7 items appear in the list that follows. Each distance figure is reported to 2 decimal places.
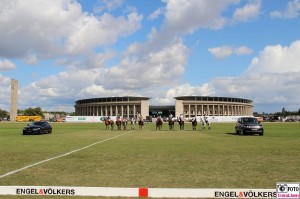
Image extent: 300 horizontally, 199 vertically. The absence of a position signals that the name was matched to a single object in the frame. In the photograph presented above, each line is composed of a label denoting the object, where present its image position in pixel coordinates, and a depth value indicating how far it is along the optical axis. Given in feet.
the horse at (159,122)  163.98
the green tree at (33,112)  627.95
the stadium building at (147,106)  604.49
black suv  113.60
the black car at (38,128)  124.22
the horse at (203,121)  159.01
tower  443.32
